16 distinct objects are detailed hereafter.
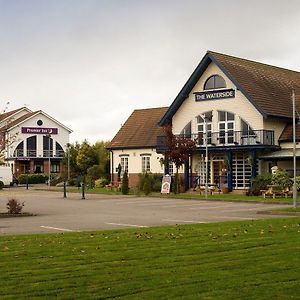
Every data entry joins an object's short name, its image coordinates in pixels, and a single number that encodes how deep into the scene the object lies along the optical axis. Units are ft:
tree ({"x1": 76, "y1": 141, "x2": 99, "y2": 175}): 212.84
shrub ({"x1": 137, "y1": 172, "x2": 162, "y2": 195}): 132.67
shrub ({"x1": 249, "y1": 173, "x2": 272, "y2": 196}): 124.88
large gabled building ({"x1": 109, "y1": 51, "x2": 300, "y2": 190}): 137.59
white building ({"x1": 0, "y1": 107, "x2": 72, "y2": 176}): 254.88
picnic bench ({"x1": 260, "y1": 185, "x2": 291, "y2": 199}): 113.60
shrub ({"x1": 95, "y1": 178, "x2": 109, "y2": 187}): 180.86
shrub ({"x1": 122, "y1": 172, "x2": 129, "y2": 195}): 137.49
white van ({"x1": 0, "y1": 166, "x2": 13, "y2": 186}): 197.01
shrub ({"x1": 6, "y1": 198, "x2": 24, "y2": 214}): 75.72
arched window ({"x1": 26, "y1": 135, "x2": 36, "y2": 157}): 259.39
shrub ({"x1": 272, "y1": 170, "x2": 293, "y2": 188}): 115.03
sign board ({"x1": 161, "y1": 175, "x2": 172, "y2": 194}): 136.26
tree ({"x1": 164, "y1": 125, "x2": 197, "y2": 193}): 137.08
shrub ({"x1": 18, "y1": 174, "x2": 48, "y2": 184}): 228.74
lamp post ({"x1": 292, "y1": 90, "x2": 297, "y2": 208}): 82.06
